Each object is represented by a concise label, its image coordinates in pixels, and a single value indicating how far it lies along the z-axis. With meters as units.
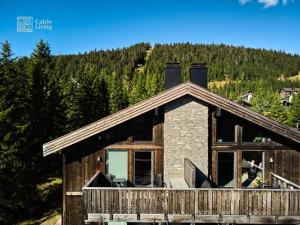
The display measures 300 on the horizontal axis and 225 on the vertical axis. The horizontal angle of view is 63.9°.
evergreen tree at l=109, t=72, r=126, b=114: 50.30
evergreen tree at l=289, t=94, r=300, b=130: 53.27
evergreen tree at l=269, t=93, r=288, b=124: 53.72
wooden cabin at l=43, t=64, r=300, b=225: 12.18
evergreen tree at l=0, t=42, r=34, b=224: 16.16
